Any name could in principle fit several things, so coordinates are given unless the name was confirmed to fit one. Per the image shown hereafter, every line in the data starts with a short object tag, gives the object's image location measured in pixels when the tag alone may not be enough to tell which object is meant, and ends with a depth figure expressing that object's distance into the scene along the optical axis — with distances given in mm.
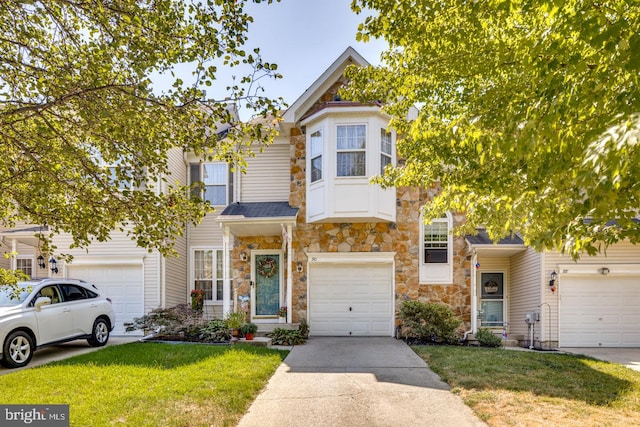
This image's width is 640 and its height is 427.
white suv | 8477
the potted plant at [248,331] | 10719
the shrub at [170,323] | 11734
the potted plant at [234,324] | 10711
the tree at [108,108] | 4359
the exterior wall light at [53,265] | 13984
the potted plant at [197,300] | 14453
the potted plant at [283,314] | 12508
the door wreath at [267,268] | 13484
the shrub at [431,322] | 11547
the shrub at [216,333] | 11305
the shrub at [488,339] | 11578
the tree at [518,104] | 3281
